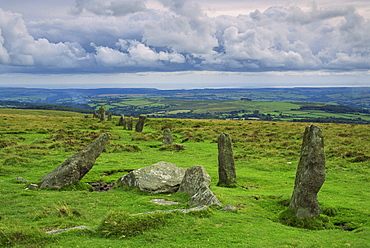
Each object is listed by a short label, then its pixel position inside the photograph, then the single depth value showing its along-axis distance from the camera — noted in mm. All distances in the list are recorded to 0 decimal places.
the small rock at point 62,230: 11125
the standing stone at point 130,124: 57978
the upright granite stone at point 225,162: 20500
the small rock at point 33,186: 18009
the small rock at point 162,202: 15555
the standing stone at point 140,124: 53969
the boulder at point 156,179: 18188
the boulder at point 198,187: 14703
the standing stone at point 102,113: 74938
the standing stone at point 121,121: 62469
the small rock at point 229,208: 14266
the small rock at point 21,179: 20161
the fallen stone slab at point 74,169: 18312
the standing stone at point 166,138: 39344
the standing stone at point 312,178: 13789
